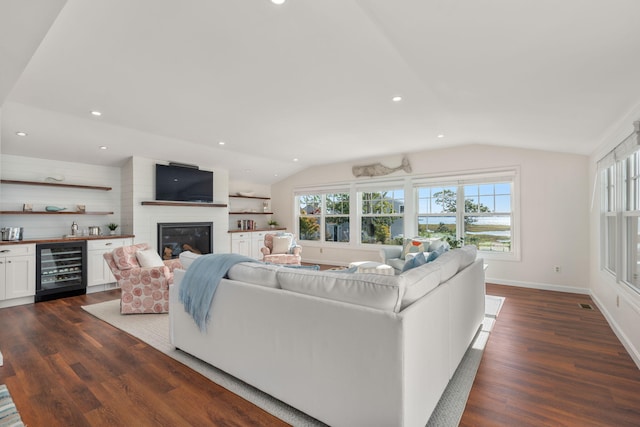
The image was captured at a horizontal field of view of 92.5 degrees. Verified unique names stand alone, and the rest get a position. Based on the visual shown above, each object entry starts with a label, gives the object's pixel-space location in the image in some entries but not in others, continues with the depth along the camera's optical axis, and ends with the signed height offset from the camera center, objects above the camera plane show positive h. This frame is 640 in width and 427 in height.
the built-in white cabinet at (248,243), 7.08 -0.63
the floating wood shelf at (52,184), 4.42 +0.51
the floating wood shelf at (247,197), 7.38 +0.49
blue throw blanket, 2.28 -0.50
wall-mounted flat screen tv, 5.67 +0.64
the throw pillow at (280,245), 6.30 -0.60
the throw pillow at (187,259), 2.65 -0.37
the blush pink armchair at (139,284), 3.66 -0.81
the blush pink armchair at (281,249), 5.96 -0.68
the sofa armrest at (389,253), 5.40 -0.67
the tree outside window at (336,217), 7.34 -0.03
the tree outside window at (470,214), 5.32 +0.02
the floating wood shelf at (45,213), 4.27 +0.06
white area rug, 1.82 -1.18
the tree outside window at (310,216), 7.81 +0.00
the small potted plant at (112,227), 5.28 -0.18
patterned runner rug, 1.75 -1.17
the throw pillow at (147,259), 3.90 -0.54
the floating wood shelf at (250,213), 7.45 +0.08
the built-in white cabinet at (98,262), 4.77 -0.71
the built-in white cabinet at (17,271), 4.00 -0.72
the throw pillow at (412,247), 5.03 -0.52
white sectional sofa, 1.46 -0.69
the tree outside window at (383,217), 6.52 -0.03
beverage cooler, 4.33 -0.78
